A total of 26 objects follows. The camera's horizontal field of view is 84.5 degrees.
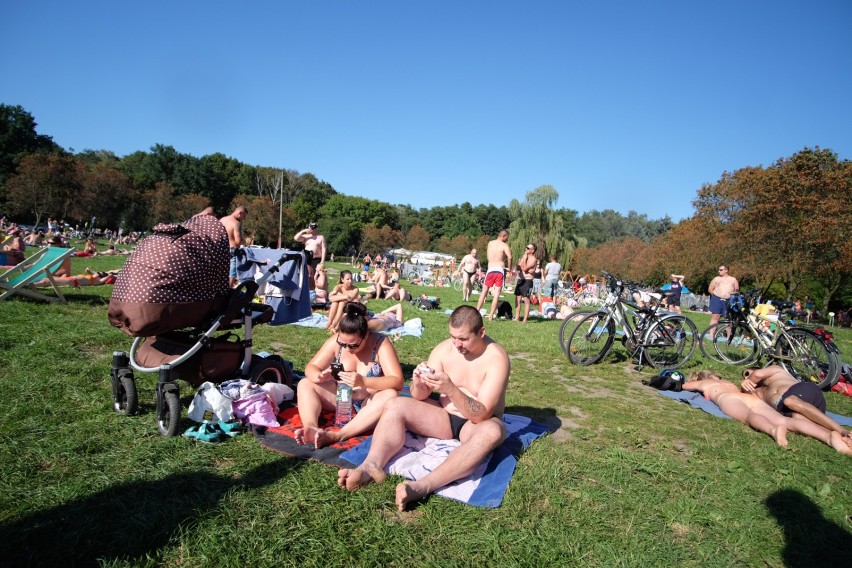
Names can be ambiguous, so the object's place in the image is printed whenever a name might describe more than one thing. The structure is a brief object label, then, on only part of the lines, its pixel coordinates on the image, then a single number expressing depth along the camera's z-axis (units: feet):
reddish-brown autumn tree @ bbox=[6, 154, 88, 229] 129.29
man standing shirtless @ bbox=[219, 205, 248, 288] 24.16
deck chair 24.79
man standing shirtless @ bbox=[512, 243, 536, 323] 38.76
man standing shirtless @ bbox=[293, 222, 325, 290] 33.17
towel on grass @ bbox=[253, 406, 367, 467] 10.72
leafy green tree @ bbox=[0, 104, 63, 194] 154.61
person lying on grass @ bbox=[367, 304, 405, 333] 30.19
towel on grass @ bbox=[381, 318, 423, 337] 29.35
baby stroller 11.18
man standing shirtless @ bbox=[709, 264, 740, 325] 36.35
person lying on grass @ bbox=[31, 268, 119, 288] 30.32
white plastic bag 11.76
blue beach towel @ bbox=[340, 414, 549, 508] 9.59
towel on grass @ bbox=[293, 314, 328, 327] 30.23
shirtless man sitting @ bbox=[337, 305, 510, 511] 9.73
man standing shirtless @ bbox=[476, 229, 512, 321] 38.42
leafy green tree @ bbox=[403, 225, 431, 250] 237.66
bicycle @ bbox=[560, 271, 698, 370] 23.63
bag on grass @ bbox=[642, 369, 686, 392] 20.47
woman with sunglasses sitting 11.59
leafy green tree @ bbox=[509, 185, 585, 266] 138.82
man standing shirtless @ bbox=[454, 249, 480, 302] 50.93
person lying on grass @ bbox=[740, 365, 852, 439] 15.25
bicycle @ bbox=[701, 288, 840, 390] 24.20
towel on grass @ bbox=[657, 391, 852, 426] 17.94
